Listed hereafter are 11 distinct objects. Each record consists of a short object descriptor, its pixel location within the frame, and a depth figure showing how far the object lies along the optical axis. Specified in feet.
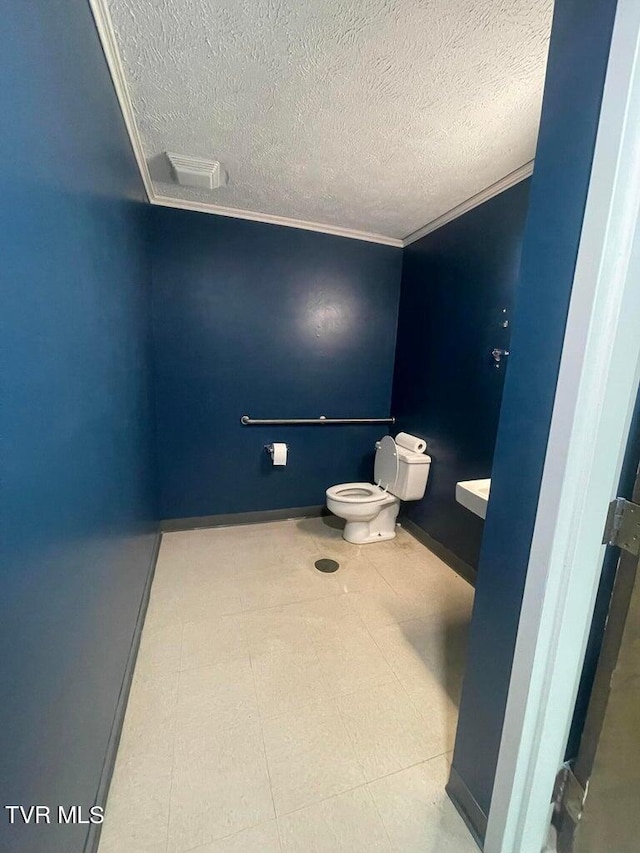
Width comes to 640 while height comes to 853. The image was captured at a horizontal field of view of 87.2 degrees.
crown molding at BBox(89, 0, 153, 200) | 3.24
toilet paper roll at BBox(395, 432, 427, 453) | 8.02
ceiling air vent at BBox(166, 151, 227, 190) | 5.68
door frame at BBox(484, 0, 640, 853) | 2.02
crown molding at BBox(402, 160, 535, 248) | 5.60
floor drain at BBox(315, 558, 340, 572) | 7.16
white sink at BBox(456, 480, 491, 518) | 4.46
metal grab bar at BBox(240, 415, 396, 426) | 8.45
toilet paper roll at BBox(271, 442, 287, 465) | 8.48
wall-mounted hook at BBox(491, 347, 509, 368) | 5.95
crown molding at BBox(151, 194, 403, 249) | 7.18
